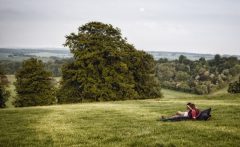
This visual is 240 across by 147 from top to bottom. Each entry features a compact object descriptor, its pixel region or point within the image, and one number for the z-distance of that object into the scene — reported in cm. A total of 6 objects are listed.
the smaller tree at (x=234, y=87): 8664
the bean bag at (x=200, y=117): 2052
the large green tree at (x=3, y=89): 7188
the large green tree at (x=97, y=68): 5922
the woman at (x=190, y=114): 2108
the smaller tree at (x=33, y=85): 6212
